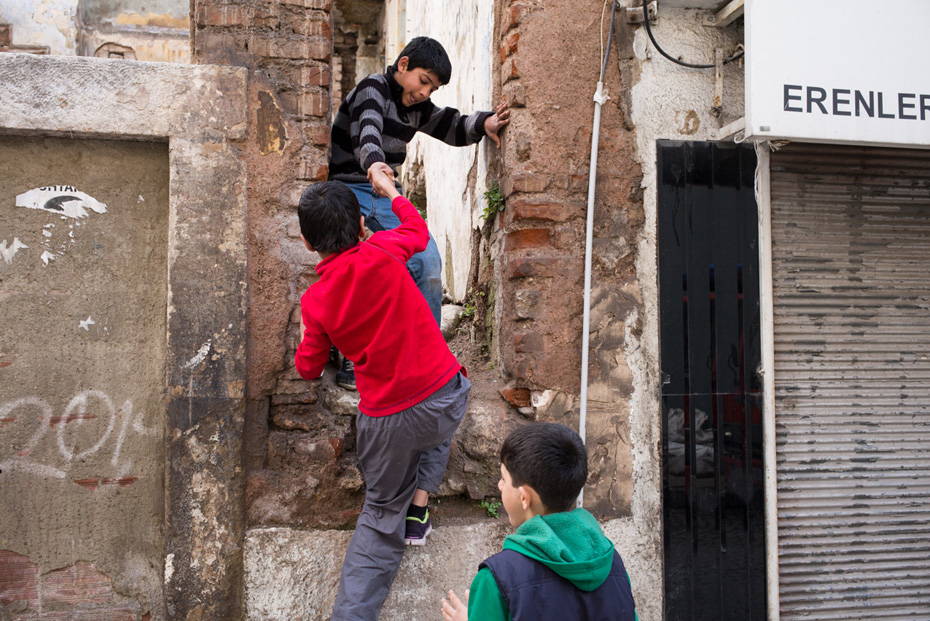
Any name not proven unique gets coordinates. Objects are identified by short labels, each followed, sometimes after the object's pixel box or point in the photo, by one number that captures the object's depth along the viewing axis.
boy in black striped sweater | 2.86
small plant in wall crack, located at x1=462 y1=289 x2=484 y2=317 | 3.82
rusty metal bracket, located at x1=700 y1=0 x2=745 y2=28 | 2.79
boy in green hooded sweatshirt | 1.45
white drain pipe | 2.76
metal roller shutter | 2.93
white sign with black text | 2.55
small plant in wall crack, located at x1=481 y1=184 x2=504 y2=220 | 2.97
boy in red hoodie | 2.22
